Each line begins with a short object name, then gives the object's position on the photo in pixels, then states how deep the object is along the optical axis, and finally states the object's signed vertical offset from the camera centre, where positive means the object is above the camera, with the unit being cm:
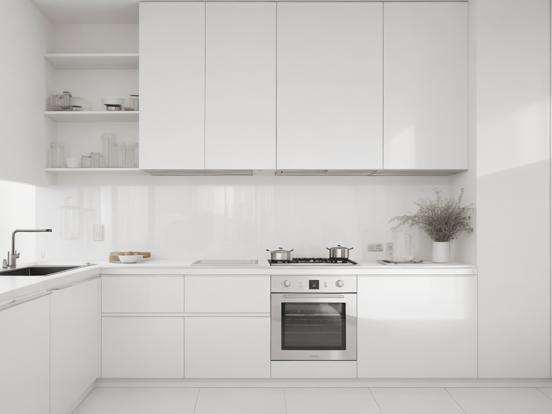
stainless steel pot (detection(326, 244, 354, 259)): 356 -34
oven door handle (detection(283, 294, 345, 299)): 326 -60
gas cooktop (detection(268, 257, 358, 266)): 336 -40
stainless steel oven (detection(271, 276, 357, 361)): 325 -75
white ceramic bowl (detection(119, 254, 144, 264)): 340 -37
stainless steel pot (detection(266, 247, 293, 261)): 355 -35
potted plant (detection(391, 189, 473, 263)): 349 -11
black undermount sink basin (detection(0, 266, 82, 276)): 320 -44
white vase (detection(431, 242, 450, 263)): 356 -33
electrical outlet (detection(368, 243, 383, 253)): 380 -31
